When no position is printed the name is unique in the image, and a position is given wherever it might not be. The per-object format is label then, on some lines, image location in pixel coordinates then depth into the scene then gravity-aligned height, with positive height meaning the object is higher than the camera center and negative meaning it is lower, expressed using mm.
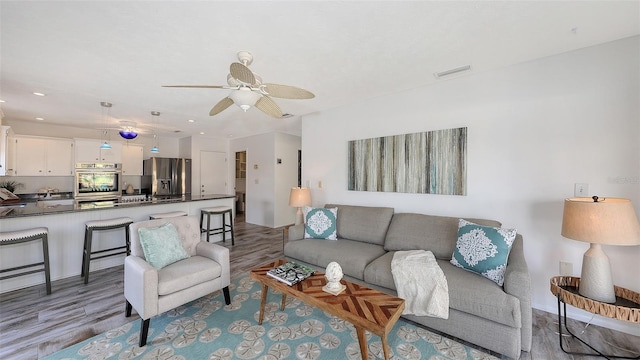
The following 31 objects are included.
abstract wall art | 2805 +205
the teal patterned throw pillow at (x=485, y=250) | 1983 -614
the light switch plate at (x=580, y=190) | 2187 -96
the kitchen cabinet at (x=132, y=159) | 5801 +453
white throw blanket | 1914 -899
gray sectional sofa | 1741 -830
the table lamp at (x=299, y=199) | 3806 -329
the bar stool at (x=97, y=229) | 2926 -734
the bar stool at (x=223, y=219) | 4250 -754
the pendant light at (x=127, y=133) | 4234 +781
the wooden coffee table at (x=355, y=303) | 1476 -856
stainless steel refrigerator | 5977 +62
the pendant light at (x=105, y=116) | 3620 +1102
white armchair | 1876 -844
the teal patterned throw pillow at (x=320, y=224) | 3193 -611
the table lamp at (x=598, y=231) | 1644 -365
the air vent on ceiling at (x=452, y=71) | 2514 +1157
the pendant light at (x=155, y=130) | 4145 +1106
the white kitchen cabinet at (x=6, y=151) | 3934 +439
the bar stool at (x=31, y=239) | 2479 -658
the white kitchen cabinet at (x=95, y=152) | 5156 +564
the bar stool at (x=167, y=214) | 3637 -578
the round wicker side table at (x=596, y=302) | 1573 -868
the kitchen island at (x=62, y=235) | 2750 -772
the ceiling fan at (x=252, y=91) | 1914 +727
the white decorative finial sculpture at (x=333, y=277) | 1843 -758
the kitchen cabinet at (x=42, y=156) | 4574 +411
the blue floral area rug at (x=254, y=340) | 1783 -1296
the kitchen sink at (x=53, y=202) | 4354 -469
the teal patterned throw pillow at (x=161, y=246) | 2168 -636
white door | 6656 +158
